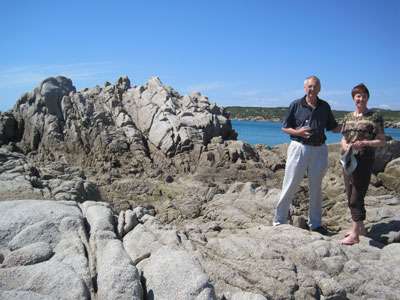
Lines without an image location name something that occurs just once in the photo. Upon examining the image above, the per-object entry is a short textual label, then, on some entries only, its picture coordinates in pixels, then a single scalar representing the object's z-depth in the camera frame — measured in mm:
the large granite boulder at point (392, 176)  15801
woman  6266
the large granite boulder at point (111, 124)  22484
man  6680
